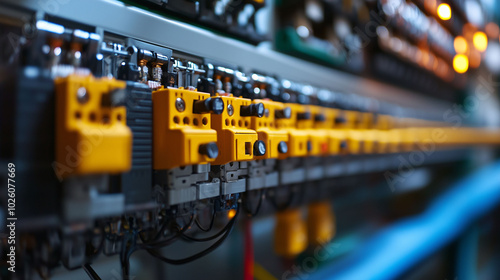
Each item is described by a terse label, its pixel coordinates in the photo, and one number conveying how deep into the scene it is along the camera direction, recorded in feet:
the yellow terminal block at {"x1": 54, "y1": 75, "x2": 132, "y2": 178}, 0.85
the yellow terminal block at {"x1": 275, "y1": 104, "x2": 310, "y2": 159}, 1.28
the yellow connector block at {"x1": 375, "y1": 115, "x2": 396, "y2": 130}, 2.19
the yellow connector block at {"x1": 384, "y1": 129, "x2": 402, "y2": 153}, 2.09
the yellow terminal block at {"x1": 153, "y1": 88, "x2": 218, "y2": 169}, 0.99
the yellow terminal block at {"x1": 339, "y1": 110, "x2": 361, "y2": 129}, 1.75
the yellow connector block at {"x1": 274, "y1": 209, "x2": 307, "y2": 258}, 1.76
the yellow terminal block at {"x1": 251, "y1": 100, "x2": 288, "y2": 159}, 1.19
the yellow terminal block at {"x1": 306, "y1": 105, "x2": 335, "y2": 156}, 1.39
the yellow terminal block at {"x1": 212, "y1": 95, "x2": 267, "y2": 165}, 1.10
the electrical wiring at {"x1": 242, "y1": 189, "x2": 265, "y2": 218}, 1.35
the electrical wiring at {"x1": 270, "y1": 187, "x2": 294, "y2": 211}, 1.61
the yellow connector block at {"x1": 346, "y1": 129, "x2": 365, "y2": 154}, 1.65
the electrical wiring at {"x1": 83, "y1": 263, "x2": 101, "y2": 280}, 1.12
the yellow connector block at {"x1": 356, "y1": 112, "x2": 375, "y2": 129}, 1.97
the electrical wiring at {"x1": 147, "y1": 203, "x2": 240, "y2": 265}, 1.16
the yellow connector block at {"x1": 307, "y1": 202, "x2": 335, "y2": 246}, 2.05
